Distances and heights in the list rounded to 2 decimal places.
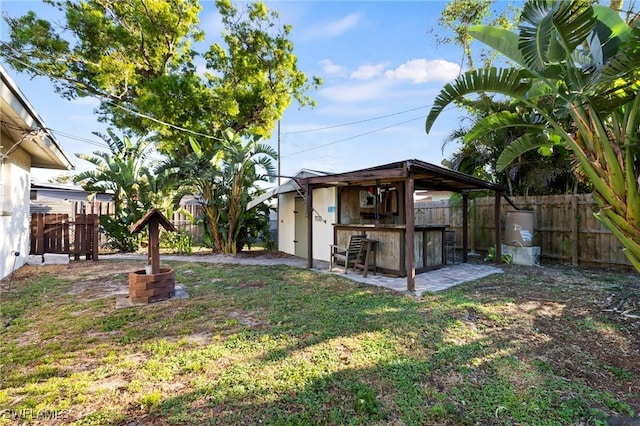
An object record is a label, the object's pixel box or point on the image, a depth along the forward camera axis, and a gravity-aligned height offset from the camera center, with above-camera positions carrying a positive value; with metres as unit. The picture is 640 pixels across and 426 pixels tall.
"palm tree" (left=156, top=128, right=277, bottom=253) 10.13 +1.34
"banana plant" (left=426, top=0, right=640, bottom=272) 2.86 +1.46
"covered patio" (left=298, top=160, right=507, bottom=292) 5.75 +0.19
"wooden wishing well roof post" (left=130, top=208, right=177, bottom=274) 4.97 -0.18
